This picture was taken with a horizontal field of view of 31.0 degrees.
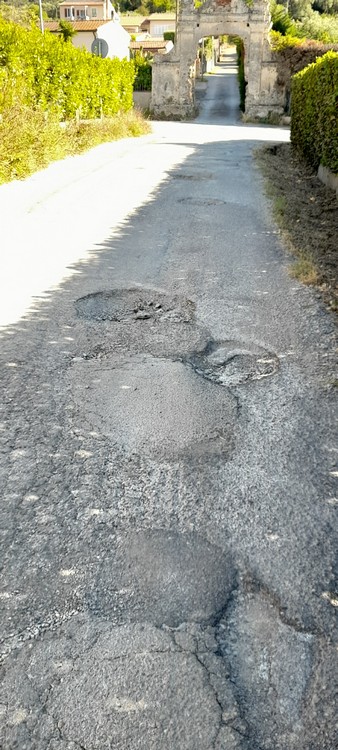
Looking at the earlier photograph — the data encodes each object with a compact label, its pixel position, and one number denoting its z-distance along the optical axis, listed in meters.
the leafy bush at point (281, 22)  48.00
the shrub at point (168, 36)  68.62
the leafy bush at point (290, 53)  35.62
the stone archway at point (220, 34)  37.59
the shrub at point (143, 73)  41.56
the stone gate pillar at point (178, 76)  38.28
